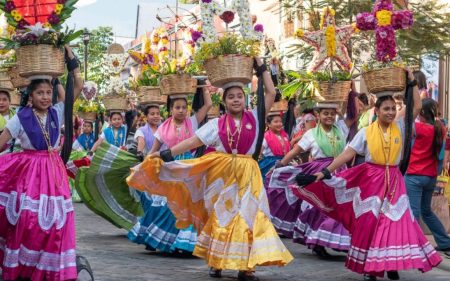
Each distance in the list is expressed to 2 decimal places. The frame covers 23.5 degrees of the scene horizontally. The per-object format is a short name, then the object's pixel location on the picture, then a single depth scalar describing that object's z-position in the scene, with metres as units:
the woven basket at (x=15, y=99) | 15.49
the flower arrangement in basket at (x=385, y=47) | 9.86
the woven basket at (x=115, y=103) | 17.66
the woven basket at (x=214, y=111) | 16.63
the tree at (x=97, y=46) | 56.12
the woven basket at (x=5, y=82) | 13.01
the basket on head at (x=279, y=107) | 14.78
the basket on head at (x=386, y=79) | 9.83
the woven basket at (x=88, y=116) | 22.81
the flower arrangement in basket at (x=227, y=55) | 9.80
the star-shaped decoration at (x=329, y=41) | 11.90
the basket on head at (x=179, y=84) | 11.78
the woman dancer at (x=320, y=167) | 11.41
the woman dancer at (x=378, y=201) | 9.45
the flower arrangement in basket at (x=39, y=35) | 8.69
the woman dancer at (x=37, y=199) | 8.62
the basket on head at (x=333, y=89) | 11.48
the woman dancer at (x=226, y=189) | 9.40
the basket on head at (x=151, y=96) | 13.30
